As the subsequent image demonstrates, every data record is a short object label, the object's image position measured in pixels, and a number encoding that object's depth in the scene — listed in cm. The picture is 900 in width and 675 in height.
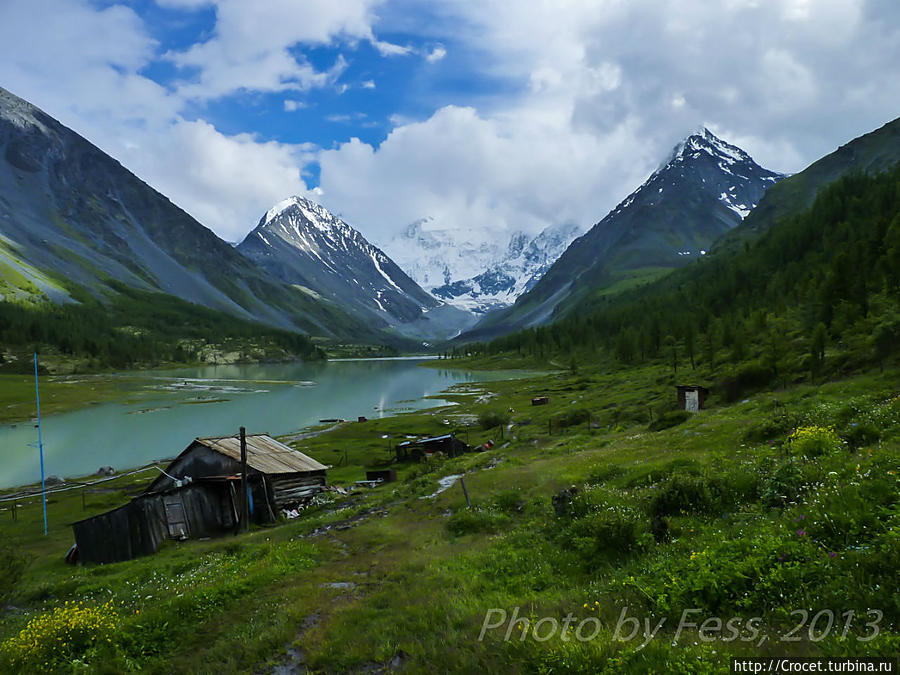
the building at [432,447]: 5750
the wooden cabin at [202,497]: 3198
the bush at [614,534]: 1261
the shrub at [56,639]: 1152
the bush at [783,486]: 1167
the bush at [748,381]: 5025
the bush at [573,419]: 6162
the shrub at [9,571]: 2069
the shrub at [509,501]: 2197
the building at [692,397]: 4956
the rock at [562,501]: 1703
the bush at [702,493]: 1353
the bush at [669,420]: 4106
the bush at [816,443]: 1478
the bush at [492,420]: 7569
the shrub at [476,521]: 2006
